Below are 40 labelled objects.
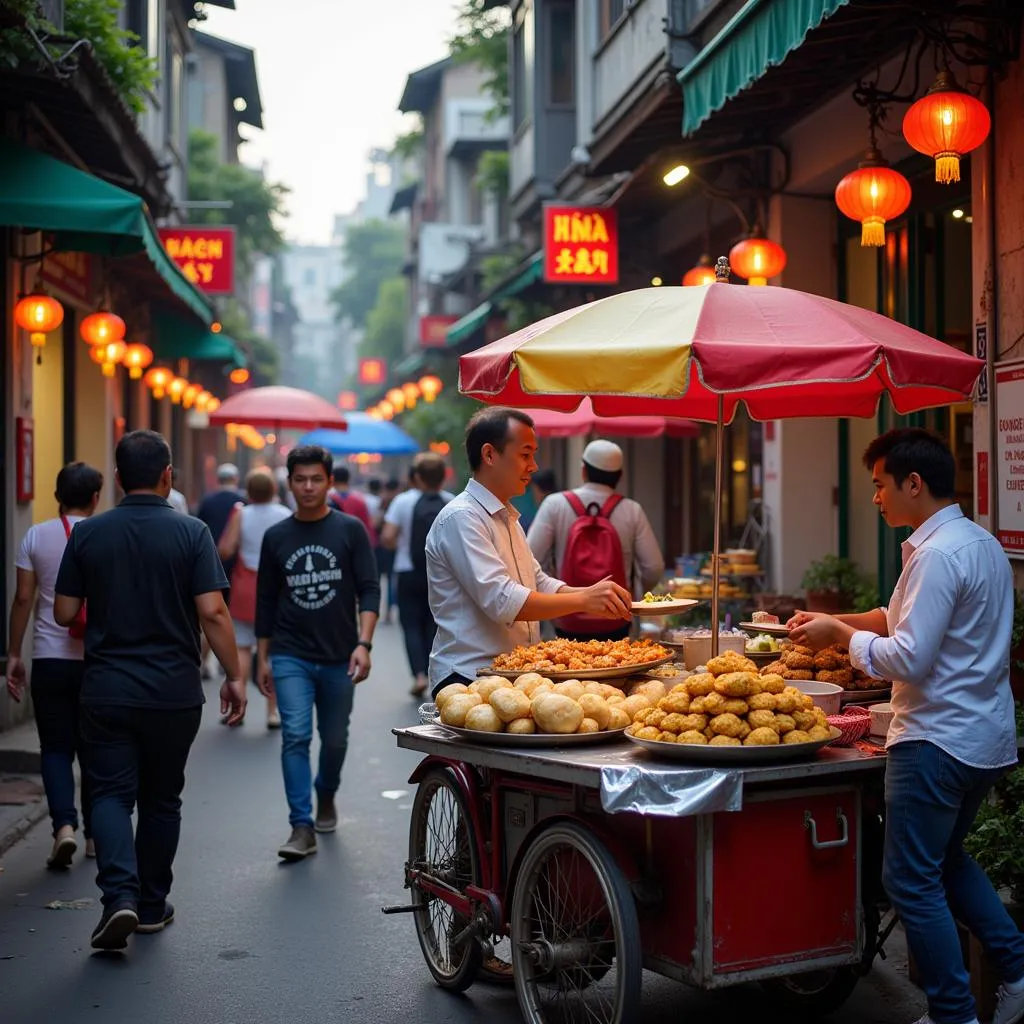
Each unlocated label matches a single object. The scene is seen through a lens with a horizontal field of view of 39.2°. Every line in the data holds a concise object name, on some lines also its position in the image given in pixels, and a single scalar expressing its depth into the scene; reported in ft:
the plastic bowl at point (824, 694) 17.03
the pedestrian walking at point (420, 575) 42.80
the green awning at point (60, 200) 32.73
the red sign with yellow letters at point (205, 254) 65.10
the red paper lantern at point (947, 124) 23.85
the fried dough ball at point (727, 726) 15.07
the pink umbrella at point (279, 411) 53.11
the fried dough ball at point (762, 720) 15.11
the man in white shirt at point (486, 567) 19.34
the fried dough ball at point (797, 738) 15.08
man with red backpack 29.30
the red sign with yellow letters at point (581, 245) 53.36
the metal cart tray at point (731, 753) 14.78
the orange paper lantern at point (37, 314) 39.14
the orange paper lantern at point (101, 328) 46.39
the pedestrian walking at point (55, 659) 24.57
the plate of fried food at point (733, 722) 14.89
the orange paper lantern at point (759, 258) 36.04
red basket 16.51
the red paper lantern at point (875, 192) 27.48
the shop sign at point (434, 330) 118.42
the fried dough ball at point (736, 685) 15.49
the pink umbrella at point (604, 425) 45.01
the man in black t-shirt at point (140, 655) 20.43
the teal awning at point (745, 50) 24.84
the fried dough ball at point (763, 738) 14.90
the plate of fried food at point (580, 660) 18.74
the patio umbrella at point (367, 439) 76.07
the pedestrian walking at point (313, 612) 26.68
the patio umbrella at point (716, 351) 16.53
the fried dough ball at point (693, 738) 15.03
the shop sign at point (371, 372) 195.00
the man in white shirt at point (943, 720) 15.12
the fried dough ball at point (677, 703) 15.66
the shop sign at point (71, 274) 45.52
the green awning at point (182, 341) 72.38
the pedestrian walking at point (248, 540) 41.76
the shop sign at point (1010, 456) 25.12
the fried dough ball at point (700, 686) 15.75
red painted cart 14.71
